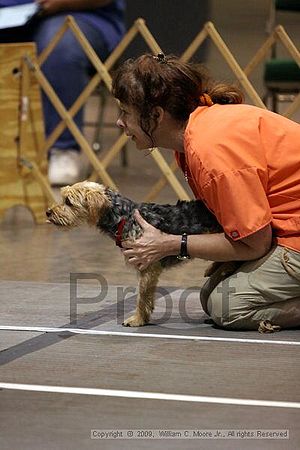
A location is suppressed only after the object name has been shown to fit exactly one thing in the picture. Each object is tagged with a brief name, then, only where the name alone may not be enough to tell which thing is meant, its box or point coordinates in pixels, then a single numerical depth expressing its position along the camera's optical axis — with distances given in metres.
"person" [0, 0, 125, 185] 11.51
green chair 11.98
